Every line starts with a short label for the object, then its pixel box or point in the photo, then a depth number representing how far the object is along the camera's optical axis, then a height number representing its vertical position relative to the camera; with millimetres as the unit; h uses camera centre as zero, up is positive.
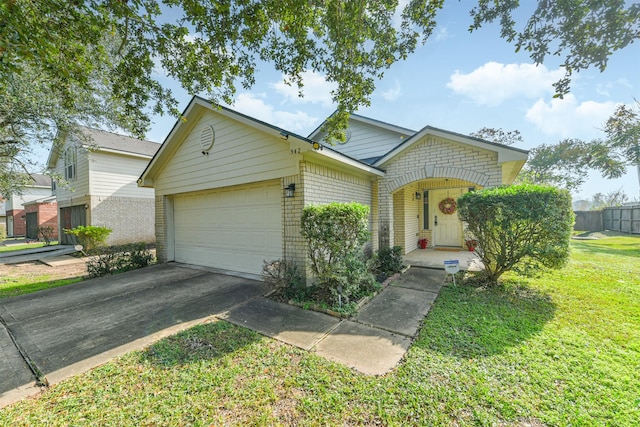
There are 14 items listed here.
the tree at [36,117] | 6754 +3284
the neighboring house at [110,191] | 12453 +1490
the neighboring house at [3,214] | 26375 +543
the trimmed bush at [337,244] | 4484 -573
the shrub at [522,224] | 4695 -260
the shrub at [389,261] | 6648 -1336
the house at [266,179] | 5617 +999
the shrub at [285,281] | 5004 -1387
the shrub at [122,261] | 7157 -1398
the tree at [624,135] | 16578 +5386
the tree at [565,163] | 20125 +4501
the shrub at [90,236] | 11164 -848
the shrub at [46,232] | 15056 -896
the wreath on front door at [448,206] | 10144 +288
